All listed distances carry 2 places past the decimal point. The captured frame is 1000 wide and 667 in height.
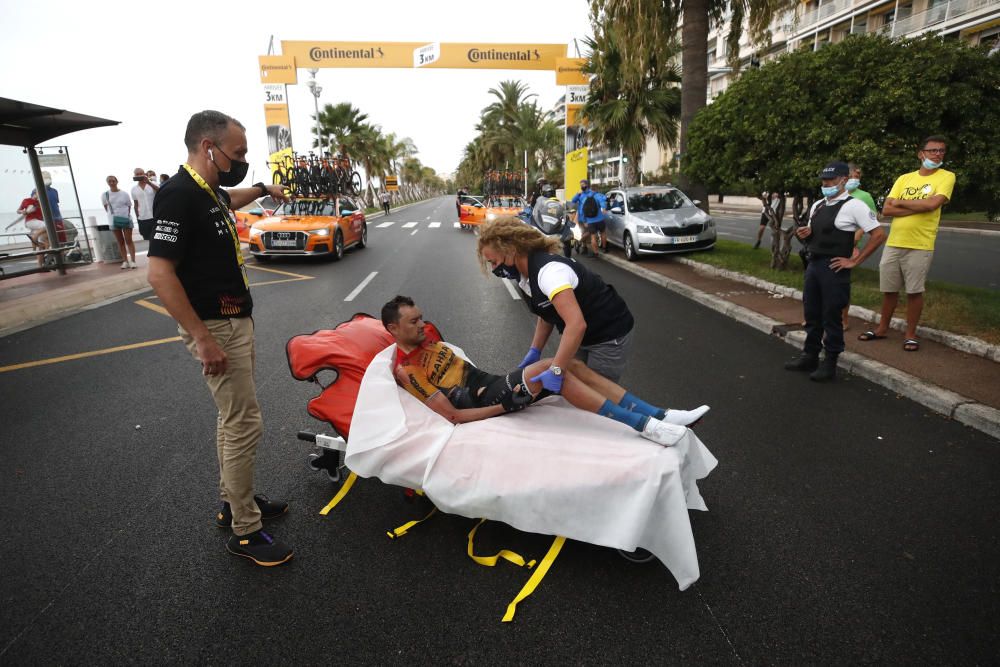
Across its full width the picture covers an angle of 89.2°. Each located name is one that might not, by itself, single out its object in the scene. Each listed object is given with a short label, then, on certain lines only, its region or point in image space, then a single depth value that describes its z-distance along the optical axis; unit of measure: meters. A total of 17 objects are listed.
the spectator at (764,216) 9.55
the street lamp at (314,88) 26.02
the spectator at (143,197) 10.50
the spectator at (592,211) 12.64
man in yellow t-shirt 4.85
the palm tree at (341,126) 43.38
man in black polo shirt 2.27
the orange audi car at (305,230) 12.48
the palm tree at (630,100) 18.98
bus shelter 8.74
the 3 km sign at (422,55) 22.66
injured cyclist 2.67
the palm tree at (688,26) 12.38
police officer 4.61
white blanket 2.27
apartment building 25.97
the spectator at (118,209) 11.20
